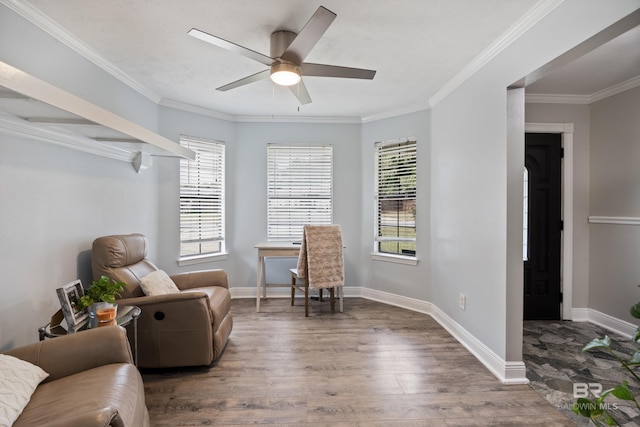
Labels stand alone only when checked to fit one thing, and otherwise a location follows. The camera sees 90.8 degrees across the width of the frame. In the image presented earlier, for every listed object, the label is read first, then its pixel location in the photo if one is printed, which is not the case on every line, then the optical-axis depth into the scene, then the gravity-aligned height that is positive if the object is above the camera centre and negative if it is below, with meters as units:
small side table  1.86 -0.70
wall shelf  1.43 +0.56
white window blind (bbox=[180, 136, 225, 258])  4.02 +0.17
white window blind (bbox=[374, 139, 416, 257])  4.06 +0.20
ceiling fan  1.86 +1.02
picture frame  1.87 -0.56
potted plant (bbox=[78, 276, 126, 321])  1.92 -0.57
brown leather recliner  2.36 -0.82
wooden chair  3.70 -0.55
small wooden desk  3.98 -0.49
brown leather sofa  1.22 -0.79
